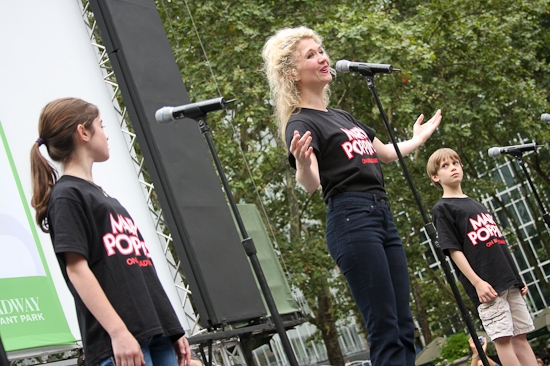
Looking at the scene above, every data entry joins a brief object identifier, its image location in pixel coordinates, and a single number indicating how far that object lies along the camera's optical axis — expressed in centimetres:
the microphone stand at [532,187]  503
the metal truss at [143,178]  677
